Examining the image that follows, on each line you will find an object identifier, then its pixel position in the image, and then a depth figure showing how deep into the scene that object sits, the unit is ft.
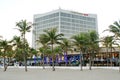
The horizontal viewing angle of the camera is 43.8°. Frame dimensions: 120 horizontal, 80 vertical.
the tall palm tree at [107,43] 115.80
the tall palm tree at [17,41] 108.84
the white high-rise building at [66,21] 278.58
